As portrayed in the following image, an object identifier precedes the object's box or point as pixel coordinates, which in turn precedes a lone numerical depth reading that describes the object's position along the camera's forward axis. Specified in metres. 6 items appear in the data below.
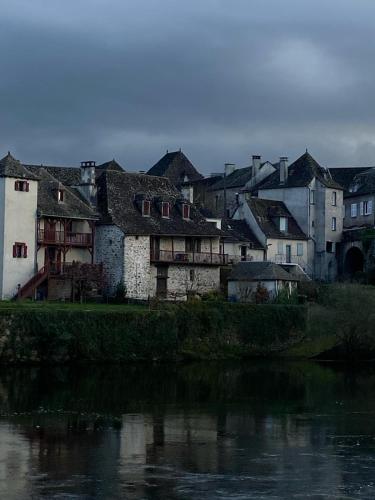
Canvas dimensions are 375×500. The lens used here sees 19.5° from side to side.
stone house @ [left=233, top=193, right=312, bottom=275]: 99.75
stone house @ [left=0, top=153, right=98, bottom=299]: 79.94
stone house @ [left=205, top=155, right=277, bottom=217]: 113.88
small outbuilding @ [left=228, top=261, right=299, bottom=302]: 86.25
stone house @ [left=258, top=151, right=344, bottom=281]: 103.69
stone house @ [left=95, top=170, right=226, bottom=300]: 84.88
